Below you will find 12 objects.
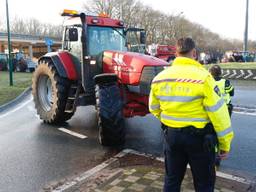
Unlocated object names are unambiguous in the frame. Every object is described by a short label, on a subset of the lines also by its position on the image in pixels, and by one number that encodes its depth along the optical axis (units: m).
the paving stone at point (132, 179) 3.13
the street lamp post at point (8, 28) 10.88
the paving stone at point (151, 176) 3.18
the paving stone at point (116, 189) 2.91
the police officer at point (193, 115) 2.02
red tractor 4.14
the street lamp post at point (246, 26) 15.68
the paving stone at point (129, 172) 3.32
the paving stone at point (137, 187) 2.92
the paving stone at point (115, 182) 3.08
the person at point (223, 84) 3.67
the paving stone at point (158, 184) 2.98
